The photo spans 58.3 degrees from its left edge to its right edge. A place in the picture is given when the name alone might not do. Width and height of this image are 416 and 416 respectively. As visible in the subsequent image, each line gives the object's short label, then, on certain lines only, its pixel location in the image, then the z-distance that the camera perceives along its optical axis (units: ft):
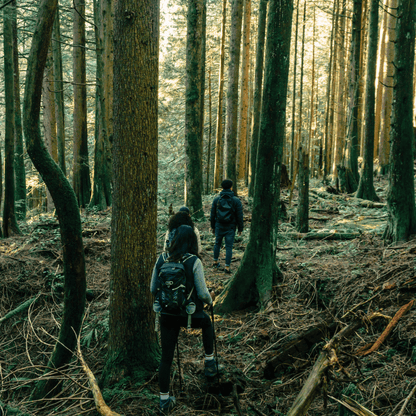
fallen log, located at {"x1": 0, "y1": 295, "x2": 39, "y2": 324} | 21.47
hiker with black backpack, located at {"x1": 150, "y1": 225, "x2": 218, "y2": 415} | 12.67
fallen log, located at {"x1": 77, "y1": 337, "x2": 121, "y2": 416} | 10.23
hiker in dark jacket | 27.17
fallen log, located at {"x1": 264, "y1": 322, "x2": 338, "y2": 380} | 14.92
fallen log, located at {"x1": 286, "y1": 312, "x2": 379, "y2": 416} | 9.27
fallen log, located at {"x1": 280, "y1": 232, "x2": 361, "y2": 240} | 28.60
